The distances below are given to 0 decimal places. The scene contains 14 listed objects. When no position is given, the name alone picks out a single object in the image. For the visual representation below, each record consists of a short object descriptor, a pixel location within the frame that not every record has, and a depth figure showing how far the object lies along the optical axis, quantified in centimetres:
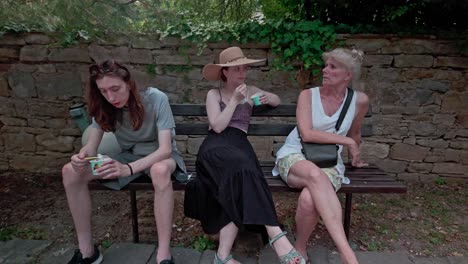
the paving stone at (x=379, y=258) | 239
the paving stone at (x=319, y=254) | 240
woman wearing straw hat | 209
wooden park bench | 236
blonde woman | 214
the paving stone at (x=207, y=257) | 237
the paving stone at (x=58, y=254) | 238
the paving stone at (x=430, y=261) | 241
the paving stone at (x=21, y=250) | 239
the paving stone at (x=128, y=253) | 235
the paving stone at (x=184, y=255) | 237
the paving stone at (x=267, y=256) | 238
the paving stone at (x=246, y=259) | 237
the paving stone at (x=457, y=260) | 241
